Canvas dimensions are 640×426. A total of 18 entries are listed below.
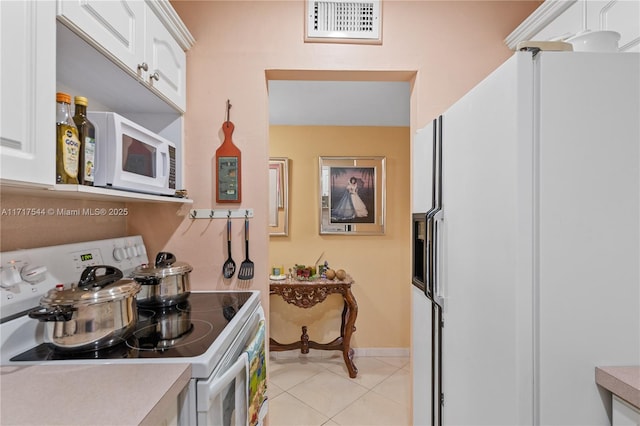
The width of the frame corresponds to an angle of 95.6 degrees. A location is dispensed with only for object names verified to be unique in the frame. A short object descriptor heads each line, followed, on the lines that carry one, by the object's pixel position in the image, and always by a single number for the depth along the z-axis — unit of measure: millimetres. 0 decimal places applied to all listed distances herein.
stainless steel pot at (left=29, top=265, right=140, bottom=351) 831
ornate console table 2598
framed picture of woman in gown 2982
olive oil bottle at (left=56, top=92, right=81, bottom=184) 821
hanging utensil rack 1604
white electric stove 833
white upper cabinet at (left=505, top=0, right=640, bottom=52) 996
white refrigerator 773
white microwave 981
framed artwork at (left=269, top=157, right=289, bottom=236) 2951
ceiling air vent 1578
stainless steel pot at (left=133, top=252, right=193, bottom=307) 1233
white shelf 809
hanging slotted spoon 1588
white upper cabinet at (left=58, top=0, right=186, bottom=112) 871
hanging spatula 1589
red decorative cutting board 1592
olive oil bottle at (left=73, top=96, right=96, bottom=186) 901
